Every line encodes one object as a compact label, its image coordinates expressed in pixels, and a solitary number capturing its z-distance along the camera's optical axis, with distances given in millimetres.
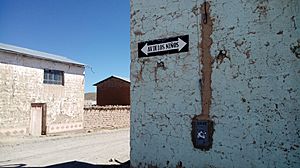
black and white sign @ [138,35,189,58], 5945
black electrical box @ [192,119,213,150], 5480
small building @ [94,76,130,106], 32594
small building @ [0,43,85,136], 15398
